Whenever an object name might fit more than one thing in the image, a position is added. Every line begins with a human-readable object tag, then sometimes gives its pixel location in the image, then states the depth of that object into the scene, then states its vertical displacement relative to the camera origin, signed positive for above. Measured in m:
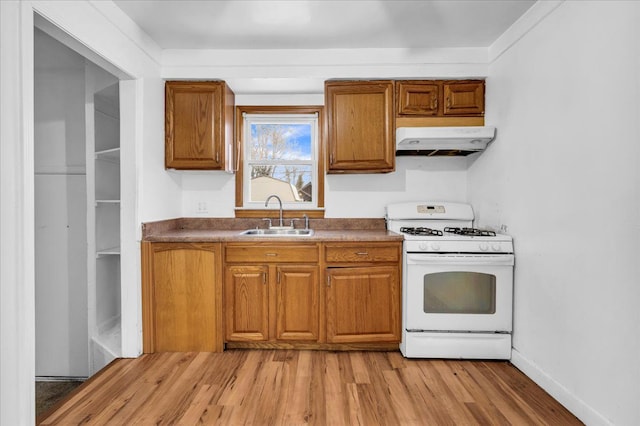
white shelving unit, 2.96 -0.15
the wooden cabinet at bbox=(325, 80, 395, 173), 3.05 +0.70
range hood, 2.83 +0.55
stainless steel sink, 3.28 -0.23
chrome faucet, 3.26 +0.06
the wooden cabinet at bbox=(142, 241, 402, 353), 2.76 -0.68
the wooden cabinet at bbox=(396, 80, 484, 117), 3.06 +0.94
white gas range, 2.61 -0.66
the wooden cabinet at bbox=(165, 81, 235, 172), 3.04 +0.70
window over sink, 3.50 +0.45
